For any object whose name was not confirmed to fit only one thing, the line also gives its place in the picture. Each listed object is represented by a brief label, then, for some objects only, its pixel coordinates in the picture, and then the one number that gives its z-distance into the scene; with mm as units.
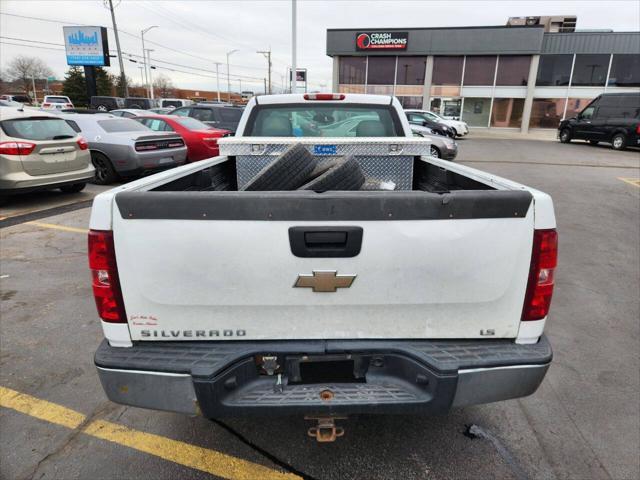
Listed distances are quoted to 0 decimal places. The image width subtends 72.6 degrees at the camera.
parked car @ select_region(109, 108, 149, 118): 15679
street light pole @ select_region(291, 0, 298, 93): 21844
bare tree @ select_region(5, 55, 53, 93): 77312
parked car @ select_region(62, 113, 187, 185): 9758
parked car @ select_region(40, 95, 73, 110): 34569
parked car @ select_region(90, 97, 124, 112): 31172
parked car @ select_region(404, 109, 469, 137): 22822
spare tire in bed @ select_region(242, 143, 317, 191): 2568
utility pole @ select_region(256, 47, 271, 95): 70500
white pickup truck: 1857
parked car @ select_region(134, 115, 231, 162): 11703
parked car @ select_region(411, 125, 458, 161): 13727
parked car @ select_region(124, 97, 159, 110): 32031
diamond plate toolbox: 3473
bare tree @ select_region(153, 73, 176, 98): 94325
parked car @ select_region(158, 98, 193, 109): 34519
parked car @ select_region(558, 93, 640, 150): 20250
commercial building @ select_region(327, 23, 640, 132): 32656
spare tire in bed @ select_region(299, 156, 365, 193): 2395
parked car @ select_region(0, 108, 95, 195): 7363
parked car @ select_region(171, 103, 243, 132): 14320
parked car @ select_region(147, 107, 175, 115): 17906
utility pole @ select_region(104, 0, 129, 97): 36875
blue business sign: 37906
